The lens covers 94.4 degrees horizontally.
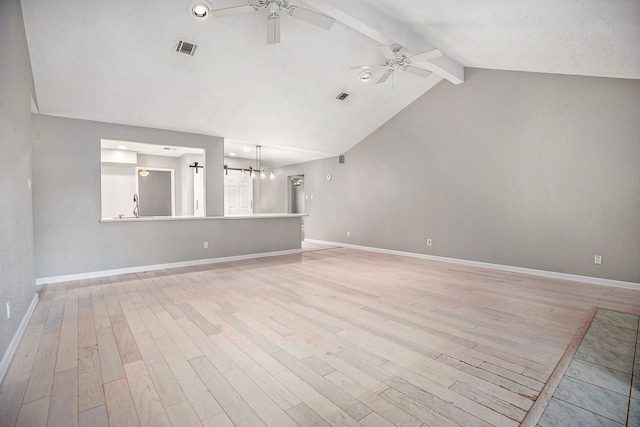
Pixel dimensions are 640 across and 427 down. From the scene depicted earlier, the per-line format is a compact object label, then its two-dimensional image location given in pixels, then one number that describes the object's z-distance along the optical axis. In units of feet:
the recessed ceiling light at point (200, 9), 10.53
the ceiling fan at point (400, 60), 12.59
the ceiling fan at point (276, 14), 9.55
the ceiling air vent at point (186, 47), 12.03
